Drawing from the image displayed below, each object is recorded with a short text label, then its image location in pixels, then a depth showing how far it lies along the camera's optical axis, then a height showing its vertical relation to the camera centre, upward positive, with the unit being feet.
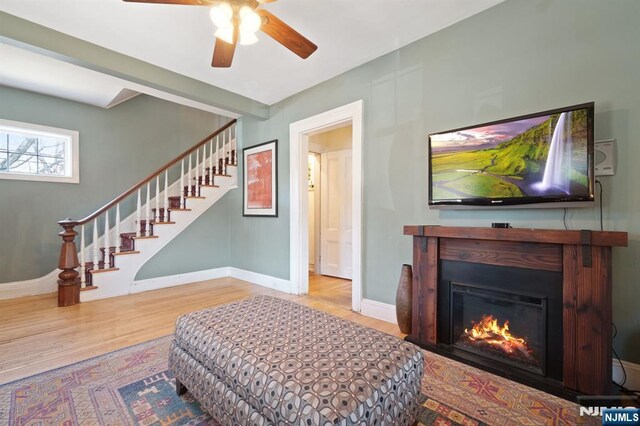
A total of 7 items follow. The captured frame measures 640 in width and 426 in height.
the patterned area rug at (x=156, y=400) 4.99 -3.70
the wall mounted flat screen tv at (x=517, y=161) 5.74 +1.13
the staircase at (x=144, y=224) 11.41 -0.63
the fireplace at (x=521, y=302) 5.34 -2.11
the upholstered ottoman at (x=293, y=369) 3.50 -2.28
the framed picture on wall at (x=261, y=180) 13.76 +1.58
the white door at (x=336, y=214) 15.62 -0.23
